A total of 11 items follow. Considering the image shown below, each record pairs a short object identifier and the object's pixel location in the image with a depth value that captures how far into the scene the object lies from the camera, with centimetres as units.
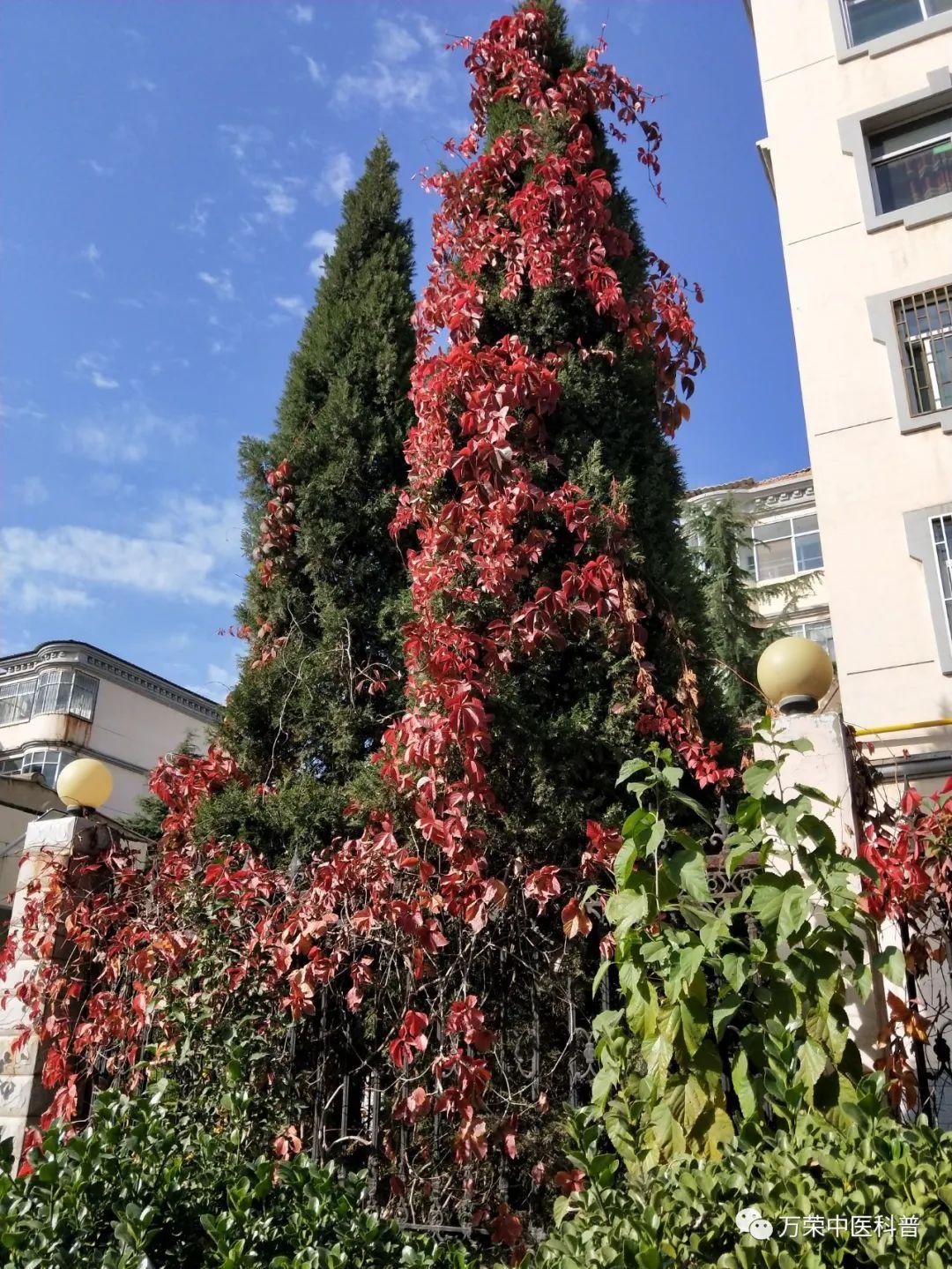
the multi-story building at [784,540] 2161
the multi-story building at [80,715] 2514
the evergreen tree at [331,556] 506
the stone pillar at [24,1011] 462
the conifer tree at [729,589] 1720
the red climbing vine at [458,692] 365
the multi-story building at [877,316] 805
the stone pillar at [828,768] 338
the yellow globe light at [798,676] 369
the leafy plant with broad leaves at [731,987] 260
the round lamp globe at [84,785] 523
